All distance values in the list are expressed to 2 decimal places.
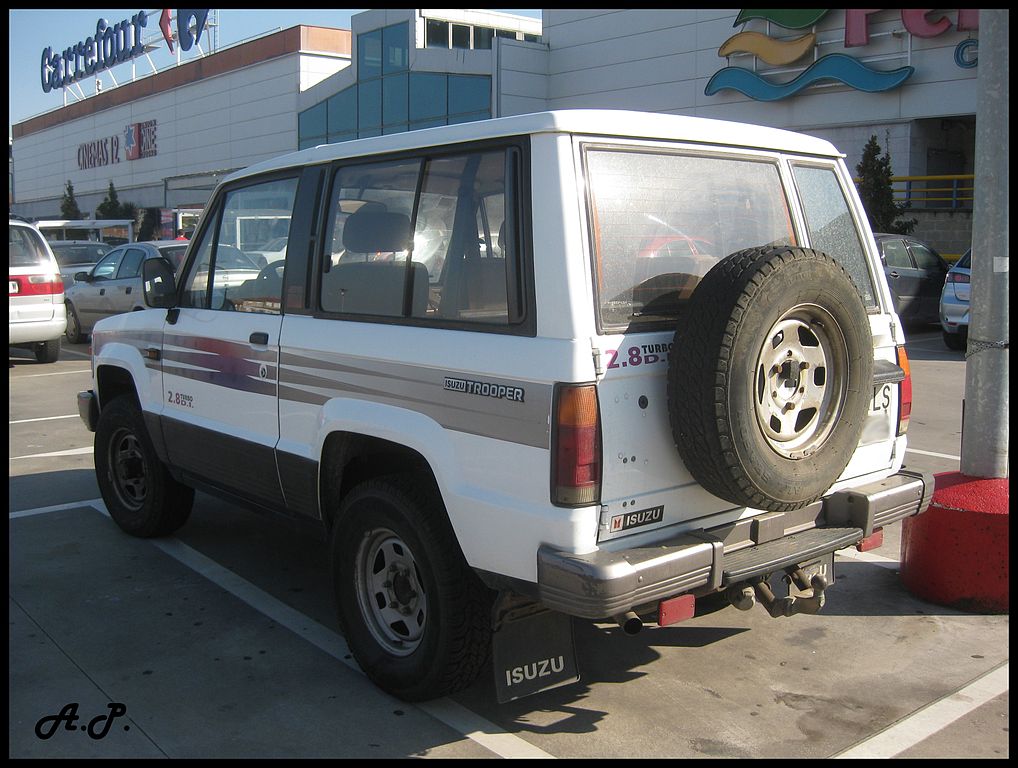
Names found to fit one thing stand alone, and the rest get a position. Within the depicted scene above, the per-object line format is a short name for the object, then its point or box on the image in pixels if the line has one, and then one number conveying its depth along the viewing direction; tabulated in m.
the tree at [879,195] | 22.81
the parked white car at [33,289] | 12.95
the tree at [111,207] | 55.88
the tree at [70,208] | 62.38
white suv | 3.28
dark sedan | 15.56
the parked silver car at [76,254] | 18.72
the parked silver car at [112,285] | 14.16
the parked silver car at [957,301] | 13.52
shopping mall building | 24.55
